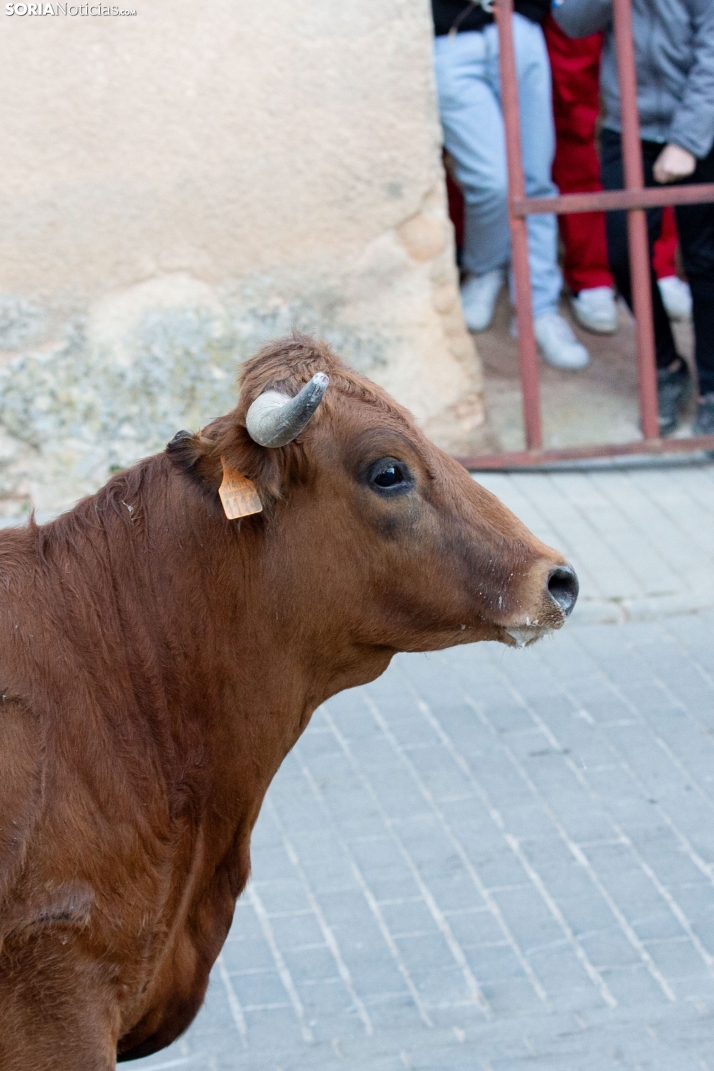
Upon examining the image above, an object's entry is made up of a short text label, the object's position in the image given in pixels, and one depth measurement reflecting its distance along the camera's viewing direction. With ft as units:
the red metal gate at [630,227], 23.48
